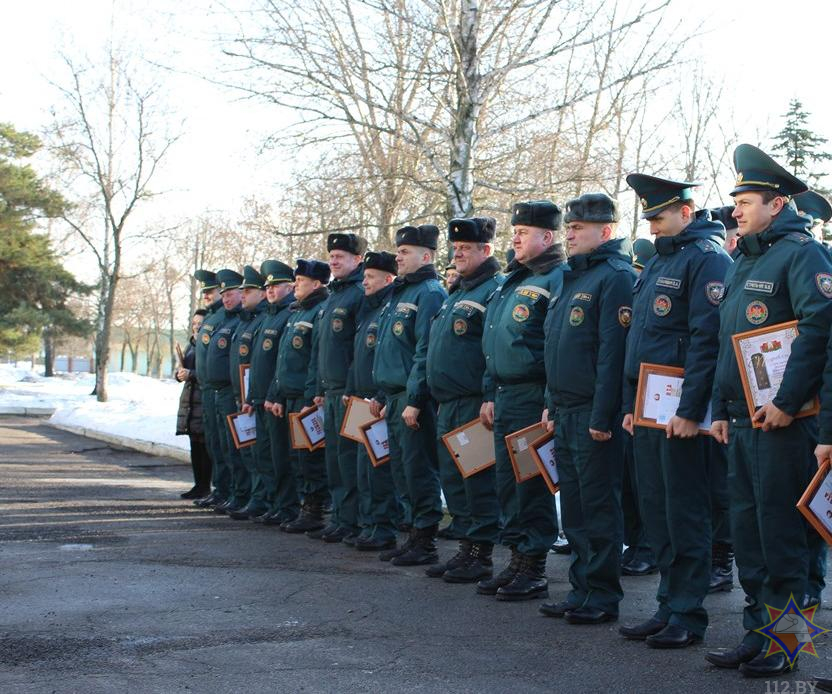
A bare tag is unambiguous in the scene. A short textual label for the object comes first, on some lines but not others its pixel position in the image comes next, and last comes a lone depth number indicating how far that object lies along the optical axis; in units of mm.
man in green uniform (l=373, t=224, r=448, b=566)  8242
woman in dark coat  12602
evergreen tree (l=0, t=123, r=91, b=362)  34141
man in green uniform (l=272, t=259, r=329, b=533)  10117
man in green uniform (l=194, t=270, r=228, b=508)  11836
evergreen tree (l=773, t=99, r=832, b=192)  20516
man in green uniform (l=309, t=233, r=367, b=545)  9398
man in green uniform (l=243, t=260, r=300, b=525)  10523
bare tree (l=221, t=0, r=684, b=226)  13406
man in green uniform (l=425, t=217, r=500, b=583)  7664
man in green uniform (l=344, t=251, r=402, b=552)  8977
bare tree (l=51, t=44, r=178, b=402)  31625
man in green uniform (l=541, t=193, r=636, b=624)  6176
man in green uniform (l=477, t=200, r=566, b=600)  6945
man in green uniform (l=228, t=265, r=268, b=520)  10914
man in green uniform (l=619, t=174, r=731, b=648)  5559
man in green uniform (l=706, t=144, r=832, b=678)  4852
